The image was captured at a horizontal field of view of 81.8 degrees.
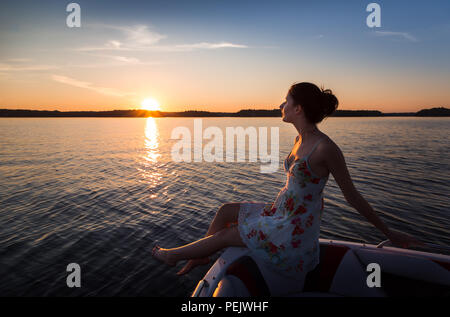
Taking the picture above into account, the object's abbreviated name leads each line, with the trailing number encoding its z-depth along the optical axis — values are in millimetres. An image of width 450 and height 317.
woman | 2814
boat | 2993
